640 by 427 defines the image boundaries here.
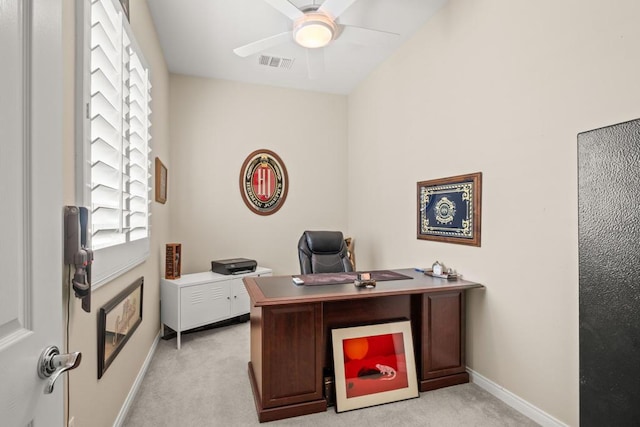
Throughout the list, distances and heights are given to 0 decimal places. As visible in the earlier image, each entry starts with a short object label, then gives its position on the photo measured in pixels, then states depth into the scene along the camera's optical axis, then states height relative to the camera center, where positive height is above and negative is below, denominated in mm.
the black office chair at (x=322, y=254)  3492 -424
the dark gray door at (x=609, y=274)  1548 -295
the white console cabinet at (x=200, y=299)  3338 -902
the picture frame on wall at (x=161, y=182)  3161 +314
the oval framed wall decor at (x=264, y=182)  4430 +430
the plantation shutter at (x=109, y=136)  1434 +404
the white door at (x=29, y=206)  638 +17
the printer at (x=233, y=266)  3779 -597
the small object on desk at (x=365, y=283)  2398 -496
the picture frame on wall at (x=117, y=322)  1674 -640
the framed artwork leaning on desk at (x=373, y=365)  2268 -1058
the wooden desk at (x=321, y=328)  2135 -793
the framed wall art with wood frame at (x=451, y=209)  2598 +42
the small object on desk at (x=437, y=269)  2809 -462
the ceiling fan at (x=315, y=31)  2414 +1473
